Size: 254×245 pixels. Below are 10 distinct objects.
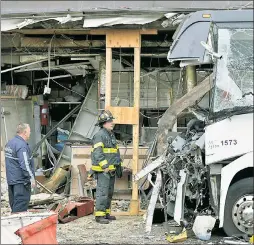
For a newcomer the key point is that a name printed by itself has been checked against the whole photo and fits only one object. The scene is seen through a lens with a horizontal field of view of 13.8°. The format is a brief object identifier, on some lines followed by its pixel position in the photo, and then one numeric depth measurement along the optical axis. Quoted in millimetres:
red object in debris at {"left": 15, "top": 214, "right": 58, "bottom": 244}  11990
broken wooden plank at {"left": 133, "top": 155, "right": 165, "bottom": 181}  14795
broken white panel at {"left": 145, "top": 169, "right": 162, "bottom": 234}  14570
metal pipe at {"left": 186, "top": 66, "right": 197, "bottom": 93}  16860
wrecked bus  13512
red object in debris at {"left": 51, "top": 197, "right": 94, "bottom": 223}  17148
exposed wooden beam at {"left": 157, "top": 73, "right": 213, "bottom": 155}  15814
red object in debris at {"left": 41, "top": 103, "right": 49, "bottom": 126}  23742
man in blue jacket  15537
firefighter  16661
